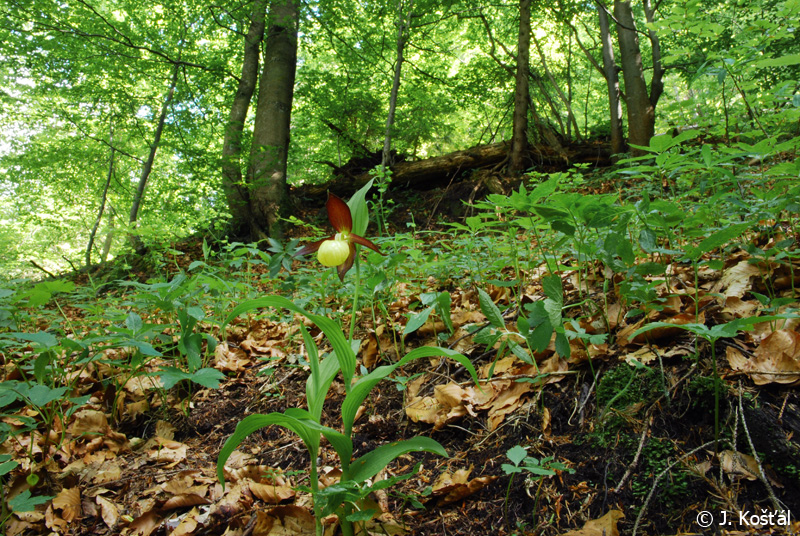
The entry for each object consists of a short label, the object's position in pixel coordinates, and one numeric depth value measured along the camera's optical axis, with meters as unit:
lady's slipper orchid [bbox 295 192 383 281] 0.63
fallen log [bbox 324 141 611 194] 3.30
